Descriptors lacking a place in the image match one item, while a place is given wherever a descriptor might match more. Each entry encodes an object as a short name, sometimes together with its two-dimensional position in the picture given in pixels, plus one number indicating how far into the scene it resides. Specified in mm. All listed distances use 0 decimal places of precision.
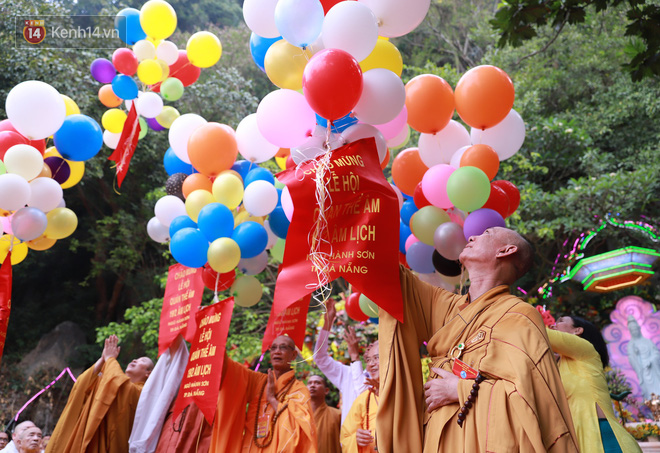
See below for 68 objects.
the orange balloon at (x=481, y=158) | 3539
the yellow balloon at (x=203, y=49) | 4949
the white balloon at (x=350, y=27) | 2744
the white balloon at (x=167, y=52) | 5043
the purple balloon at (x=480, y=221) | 3322
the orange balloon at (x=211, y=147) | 4023
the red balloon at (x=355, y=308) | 4324
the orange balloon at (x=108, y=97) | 5422
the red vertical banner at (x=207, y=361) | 3709
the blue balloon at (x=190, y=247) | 3934
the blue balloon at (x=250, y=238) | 3945
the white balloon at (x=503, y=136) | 3756
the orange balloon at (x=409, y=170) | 4074
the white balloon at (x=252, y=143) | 4141
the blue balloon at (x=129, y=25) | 4914
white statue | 8688
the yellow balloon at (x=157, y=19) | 4707
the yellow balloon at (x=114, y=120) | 5168
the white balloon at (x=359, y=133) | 2803
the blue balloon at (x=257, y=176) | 4180
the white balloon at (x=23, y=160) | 4133
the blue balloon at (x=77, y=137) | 4391
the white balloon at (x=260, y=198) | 3916
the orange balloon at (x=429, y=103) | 3611
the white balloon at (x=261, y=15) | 3229
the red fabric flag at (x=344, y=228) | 2521
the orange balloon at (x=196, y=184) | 4270
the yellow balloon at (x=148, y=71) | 4855
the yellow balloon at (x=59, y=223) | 4664
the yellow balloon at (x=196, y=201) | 4035
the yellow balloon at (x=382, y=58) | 3191
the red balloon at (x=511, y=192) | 3908
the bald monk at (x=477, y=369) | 2049
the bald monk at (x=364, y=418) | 3939
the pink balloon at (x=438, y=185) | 3562
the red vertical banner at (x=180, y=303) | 4311
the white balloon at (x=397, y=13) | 3014
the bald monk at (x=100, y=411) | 4367
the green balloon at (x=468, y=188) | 3324
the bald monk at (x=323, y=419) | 4891
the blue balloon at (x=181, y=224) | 4312
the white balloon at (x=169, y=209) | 4590
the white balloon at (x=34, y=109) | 4113
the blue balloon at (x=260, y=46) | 3578
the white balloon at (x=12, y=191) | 4016
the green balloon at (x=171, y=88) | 5105
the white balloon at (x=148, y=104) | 4945
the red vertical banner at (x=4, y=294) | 4207
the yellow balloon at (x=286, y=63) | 3123
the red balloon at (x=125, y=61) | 4828
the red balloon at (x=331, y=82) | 2604
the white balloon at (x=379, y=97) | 2869
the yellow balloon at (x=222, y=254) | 3751
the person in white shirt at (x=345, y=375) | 4766
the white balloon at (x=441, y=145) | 3902
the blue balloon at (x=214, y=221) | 3814
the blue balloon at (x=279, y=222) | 4086
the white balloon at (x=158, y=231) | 4855
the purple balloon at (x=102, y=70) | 5160
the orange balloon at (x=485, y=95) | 3463
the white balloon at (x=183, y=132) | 4469
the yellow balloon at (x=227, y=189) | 3967
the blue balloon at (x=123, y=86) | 4812
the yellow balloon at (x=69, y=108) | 4762
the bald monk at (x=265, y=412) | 3900
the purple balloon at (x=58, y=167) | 4645
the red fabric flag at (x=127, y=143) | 4617
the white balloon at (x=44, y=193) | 4359
